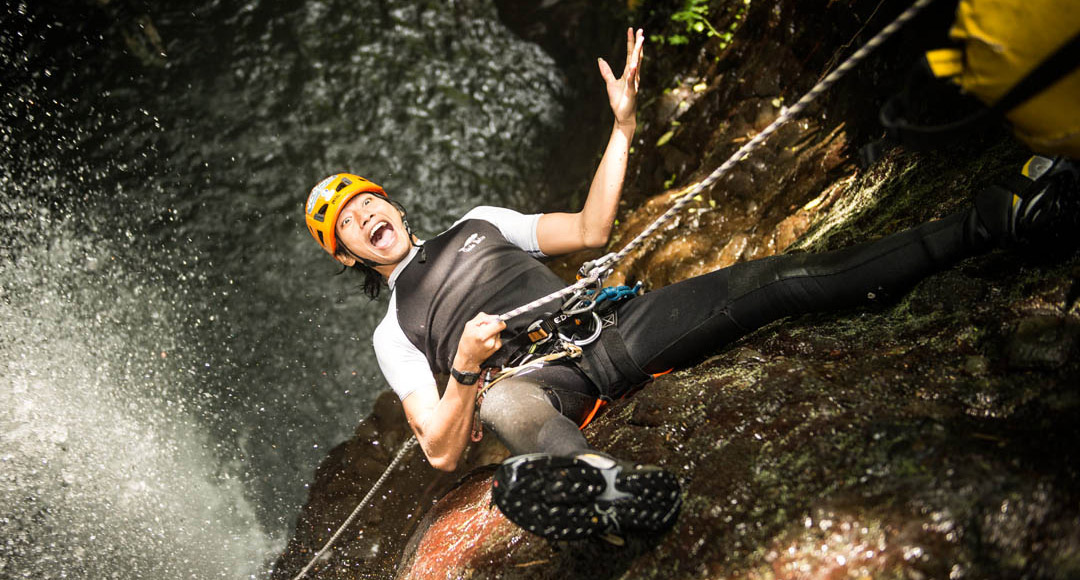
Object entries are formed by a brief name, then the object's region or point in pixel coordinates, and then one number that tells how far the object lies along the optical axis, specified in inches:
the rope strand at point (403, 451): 177.4
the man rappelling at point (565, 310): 160.5
